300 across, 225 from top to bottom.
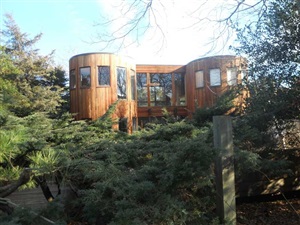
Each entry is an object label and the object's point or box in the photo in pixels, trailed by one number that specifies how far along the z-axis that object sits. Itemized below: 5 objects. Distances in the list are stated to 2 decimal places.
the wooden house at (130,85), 14.99
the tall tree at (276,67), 4.80
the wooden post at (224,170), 3.21
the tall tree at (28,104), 2.50
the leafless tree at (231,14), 4.96
